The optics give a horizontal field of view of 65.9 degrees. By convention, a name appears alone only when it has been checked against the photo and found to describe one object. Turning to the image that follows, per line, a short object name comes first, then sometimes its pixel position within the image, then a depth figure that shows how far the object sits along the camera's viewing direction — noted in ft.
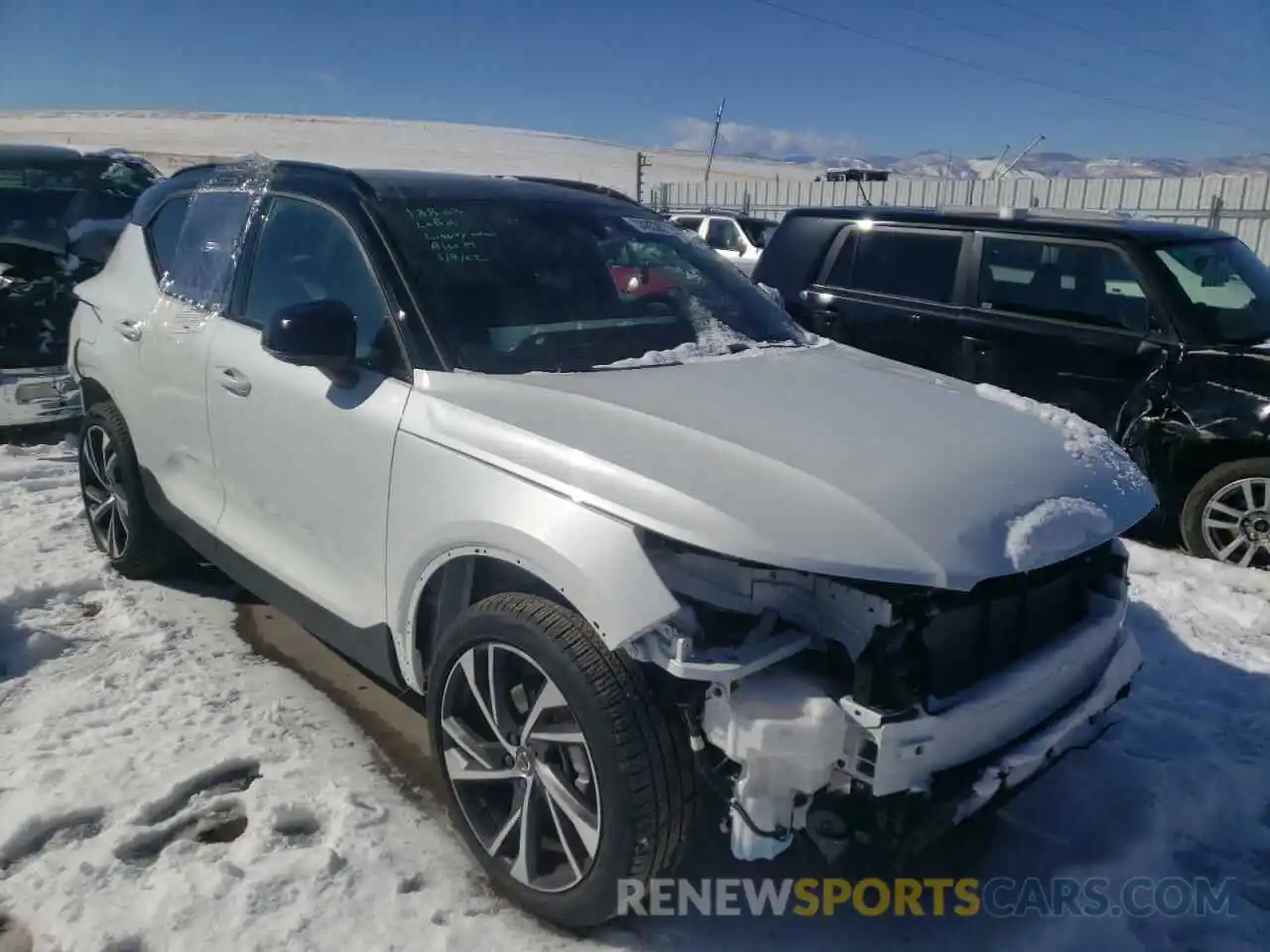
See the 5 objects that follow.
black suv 16.38
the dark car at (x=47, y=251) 19.58
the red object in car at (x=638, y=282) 10.97
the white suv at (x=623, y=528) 6.69
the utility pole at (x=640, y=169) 83.46
